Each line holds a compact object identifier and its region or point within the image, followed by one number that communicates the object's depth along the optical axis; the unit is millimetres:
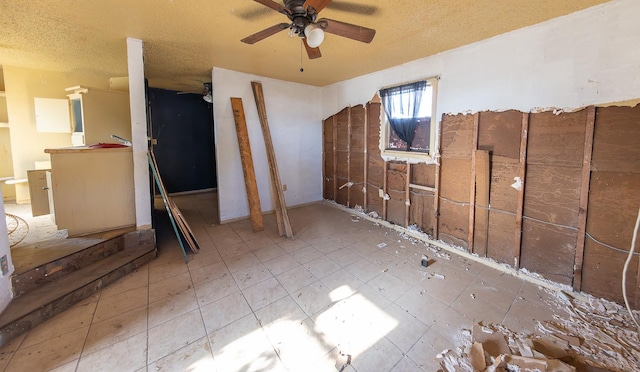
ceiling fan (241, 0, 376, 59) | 1814
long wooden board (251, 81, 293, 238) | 4130
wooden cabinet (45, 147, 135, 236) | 2703
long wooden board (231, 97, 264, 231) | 4074
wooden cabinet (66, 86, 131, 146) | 3799
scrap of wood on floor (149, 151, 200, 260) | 3043
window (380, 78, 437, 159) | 3354
